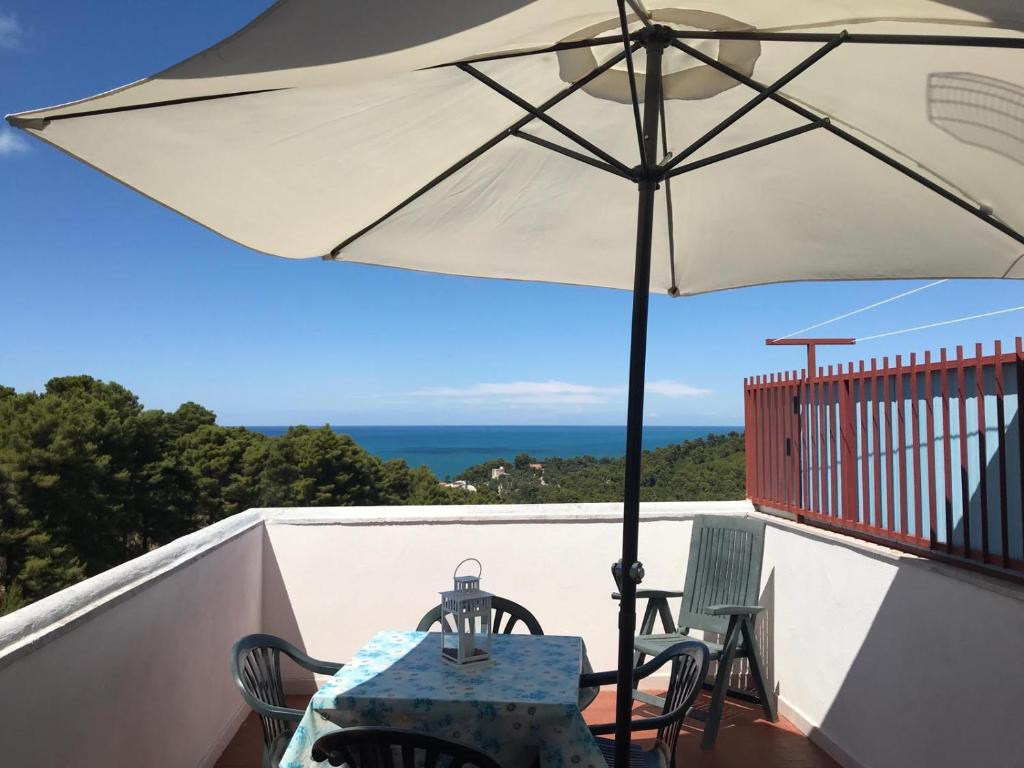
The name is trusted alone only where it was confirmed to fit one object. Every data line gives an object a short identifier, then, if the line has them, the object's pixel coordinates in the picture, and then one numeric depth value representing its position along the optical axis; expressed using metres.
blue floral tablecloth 2.02
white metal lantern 2.36
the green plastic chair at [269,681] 2.30
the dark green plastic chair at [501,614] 3.11
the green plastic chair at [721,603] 3.71
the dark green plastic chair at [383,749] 1.69
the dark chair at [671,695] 2.26
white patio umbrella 1.47
